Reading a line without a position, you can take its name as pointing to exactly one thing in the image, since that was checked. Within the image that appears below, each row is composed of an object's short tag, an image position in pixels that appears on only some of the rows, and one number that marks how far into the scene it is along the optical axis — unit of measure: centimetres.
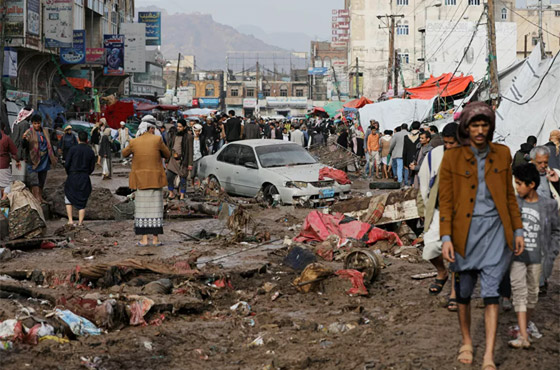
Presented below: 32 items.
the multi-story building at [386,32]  9050
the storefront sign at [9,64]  3025
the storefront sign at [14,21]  2866
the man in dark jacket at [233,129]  2326
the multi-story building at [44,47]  3041
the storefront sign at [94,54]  4081
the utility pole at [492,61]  2353
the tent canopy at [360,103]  4075
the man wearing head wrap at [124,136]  3061
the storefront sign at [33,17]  3148
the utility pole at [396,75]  4324
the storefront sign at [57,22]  3512
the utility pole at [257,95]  12014
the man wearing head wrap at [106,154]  2288
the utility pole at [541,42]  2296
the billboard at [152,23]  5841
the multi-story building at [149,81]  6751
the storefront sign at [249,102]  12125
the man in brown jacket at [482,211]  505
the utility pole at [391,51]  4425
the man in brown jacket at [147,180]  1114
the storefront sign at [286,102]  12051
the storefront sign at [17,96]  2864
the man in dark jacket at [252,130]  2475
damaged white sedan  1584
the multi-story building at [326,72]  10440
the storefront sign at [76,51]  3859
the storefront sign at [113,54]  4694
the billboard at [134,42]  4956
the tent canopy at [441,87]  3108
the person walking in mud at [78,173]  1280
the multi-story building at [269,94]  12125
